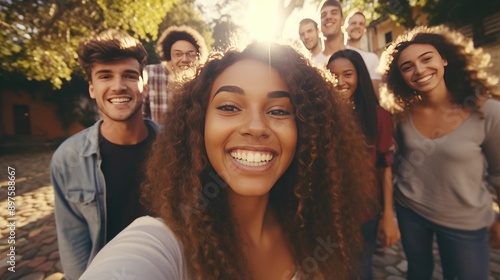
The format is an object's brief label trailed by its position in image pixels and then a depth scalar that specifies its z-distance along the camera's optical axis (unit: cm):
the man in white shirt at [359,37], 408
